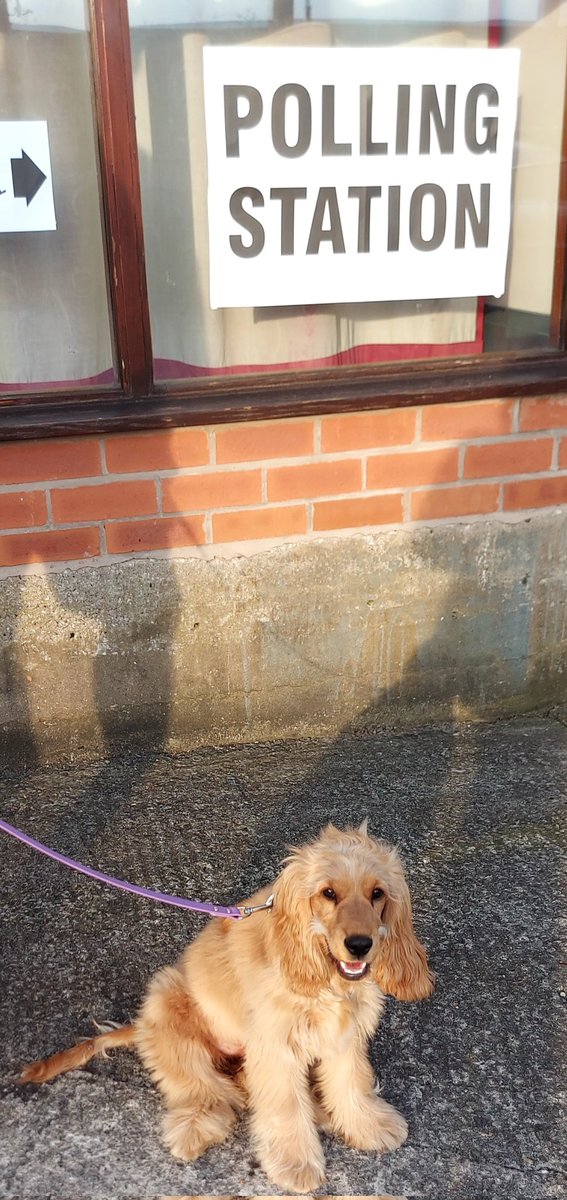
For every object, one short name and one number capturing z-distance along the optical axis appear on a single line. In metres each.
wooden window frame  3.32
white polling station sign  3.44
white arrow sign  3.33
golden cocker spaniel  2.14
